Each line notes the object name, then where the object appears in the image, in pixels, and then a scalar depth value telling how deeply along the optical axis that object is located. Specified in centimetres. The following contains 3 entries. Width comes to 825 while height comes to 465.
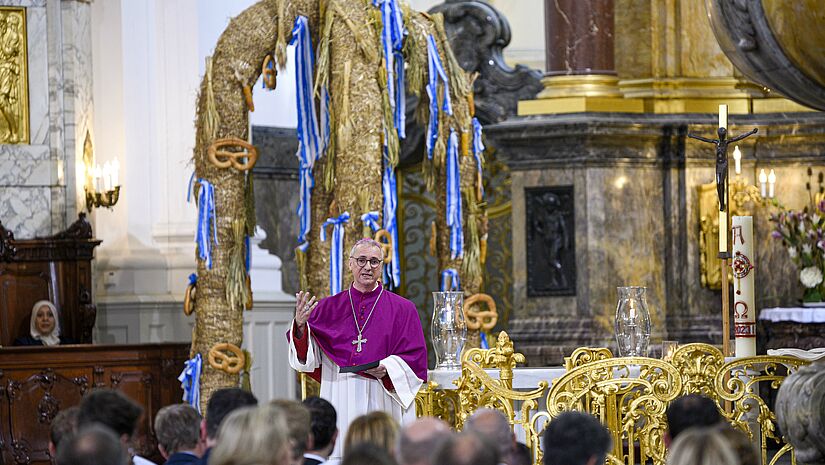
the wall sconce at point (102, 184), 2327
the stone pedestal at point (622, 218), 2260
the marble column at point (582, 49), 2308
